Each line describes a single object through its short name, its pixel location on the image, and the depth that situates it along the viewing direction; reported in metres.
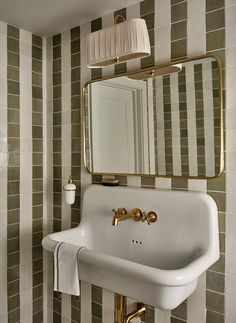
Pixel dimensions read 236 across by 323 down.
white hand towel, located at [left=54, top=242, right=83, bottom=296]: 1.32
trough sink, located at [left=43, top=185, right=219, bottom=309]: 1.11
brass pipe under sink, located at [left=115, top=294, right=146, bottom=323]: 1.50
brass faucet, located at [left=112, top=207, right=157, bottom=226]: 1.45
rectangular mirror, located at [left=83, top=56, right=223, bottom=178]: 1.35
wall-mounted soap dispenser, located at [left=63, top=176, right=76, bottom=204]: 1.77
